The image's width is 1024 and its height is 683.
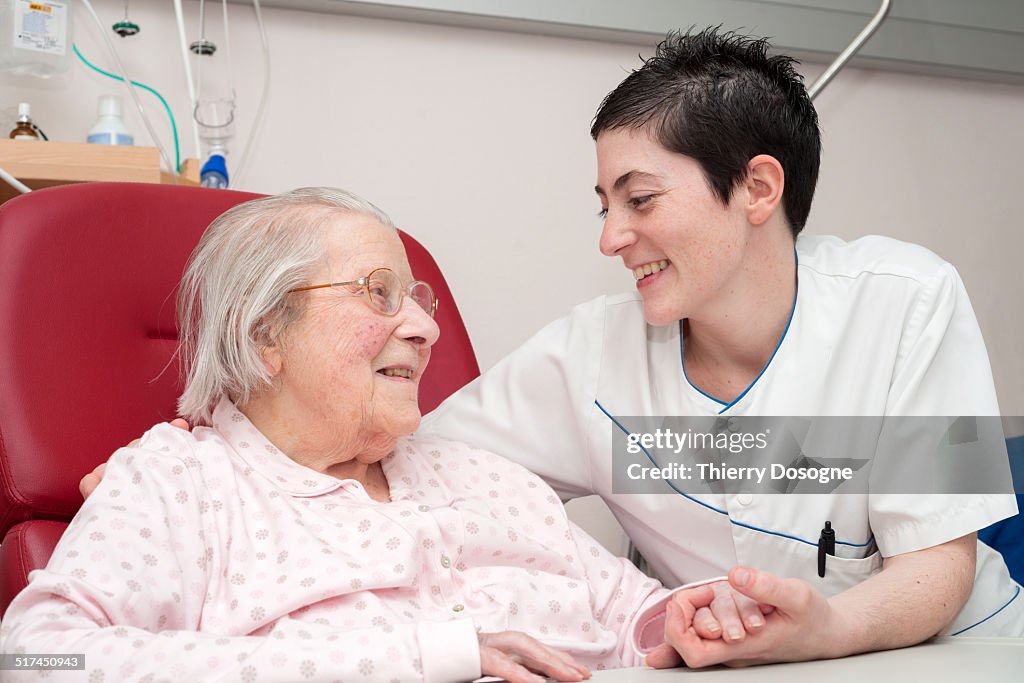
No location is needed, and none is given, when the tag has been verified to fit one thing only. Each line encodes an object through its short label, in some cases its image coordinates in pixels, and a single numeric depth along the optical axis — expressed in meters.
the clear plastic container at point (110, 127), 1.96
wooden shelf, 1.78
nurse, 1.47
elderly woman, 1.05
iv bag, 1.92
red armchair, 1.35
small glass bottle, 1.90
